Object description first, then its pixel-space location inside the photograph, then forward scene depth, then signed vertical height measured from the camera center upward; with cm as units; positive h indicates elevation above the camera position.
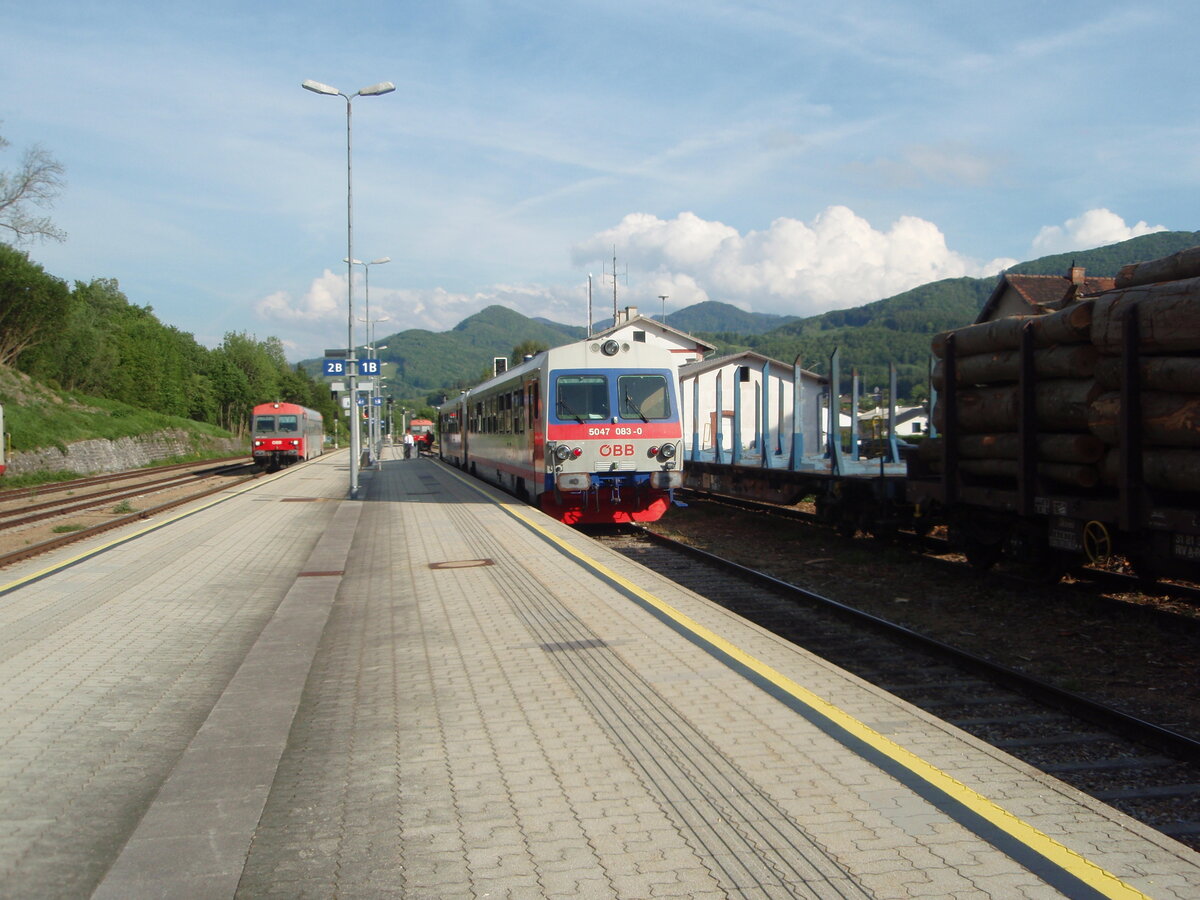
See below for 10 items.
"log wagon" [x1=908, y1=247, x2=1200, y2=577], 721 +6
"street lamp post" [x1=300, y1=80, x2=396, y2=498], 2397 +573
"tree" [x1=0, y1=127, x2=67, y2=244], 3903 +993
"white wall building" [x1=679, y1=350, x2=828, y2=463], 1947 +133
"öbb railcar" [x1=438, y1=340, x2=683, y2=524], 1579 +13
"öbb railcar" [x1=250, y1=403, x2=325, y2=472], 4091 +26
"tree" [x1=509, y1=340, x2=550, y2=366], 9819 +988
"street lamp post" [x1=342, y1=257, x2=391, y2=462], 4988 +22
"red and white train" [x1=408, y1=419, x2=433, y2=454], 6850 +57
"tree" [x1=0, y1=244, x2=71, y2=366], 4881 +717
